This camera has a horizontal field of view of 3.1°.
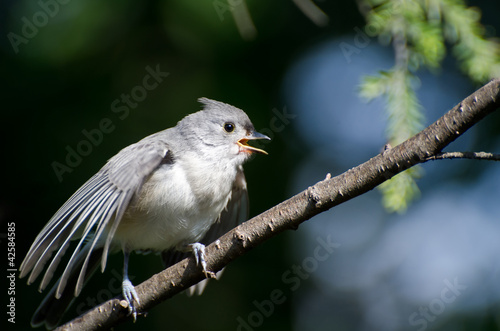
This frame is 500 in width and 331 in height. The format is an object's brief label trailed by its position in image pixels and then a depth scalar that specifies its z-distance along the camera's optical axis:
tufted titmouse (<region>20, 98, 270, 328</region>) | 3.51
